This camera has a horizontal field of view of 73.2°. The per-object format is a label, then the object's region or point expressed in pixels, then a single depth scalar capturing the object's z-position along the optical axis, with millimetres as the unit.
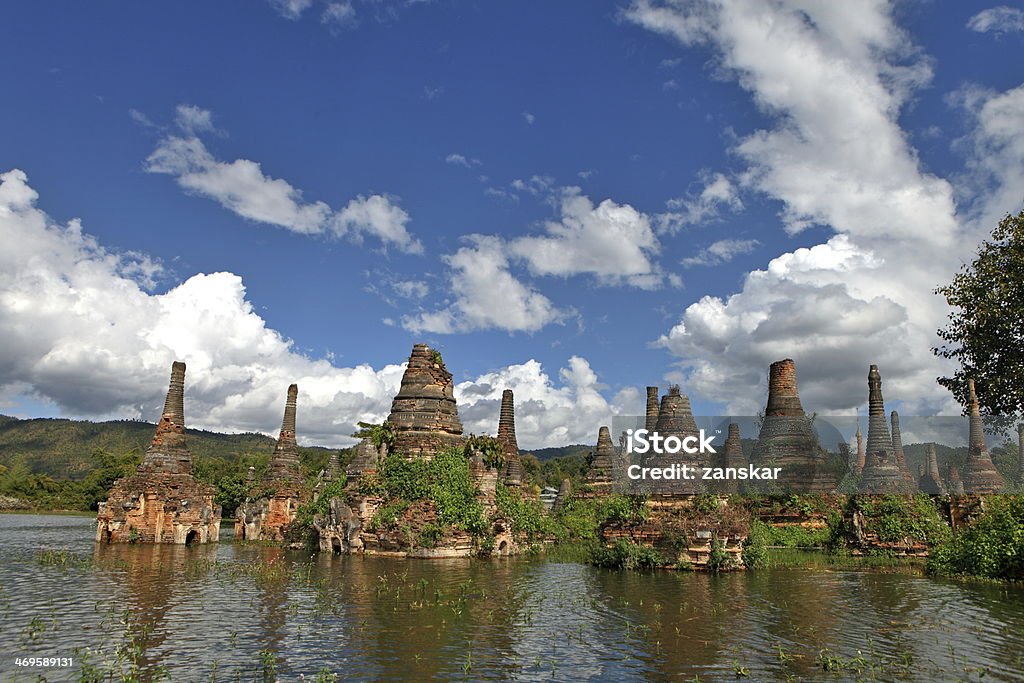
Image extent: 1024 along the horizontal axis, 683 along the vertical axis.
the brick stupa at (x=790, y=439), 32938
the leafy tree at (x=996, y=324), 32219
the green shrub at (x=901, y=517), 26953
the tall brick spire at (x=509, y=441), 36844
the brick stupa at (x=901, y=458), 39250
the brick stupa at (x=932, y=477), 43950
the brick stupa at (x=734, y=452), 39875
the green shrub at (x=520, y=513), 30578
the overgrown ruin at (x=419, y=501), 27594
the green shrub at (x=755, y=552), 22891
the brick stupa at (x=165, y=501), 32531
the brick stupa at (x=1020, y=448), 40556
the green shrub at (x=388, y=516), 27938
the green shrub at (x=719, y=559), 22109
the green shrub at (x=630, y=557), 22922
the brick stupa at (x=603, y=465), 40650
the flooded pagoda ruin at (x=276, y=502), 37562
